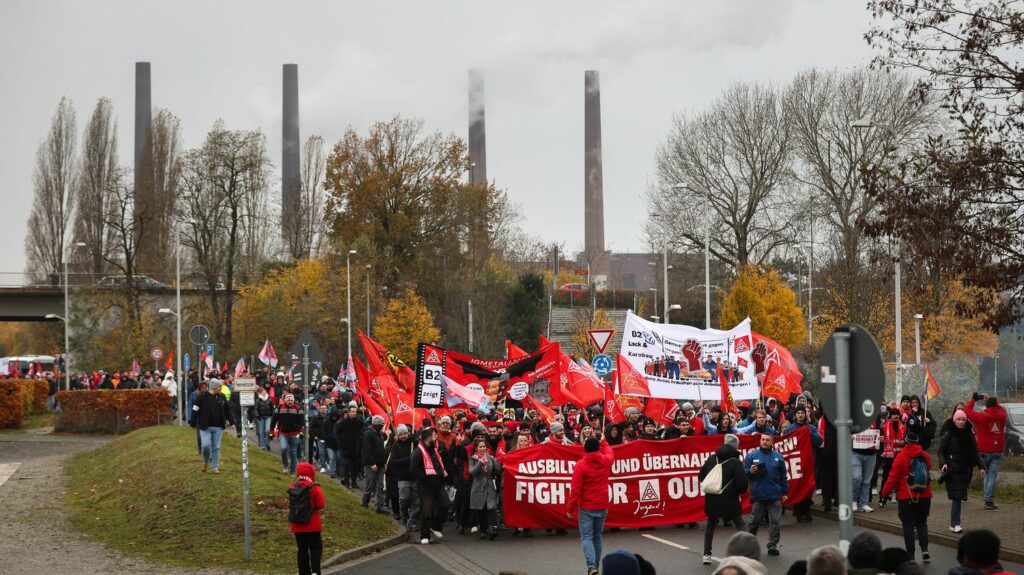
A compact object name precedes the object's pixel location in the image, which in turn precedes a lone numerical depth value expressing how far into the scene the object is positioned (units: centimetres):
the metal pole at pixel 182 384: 4893
